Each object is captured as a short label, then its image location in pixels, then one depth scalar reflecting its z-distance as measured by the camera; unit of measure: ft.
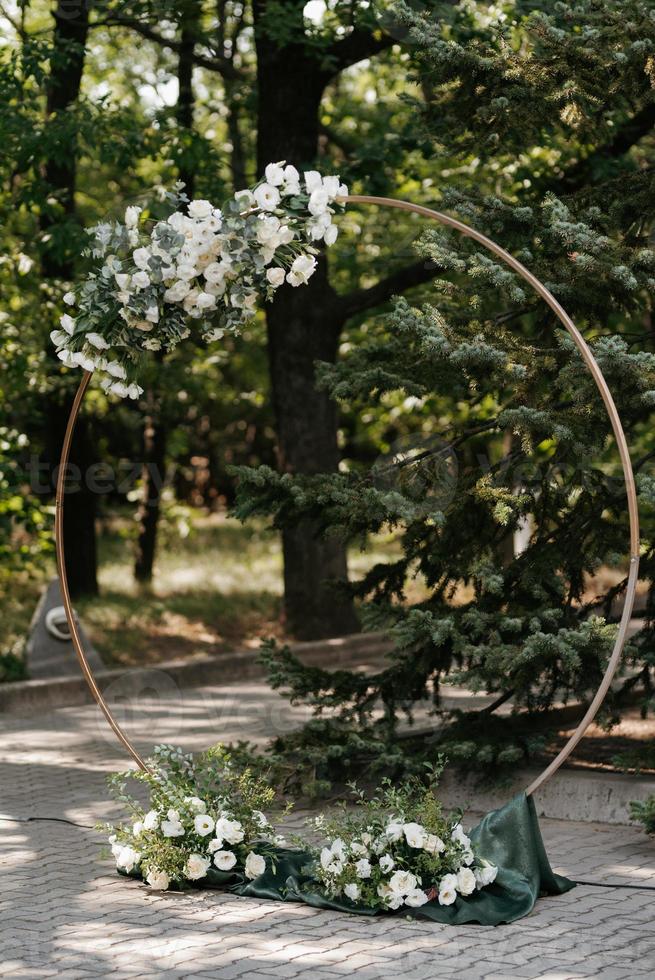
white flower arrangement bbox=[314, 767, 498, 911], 18.96
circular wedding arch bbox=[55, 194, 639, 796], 20.04
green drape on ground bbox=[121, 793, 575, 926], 18.86
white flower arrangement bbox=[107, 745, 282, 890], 20.20
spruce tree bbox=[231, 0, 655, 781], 23.35
